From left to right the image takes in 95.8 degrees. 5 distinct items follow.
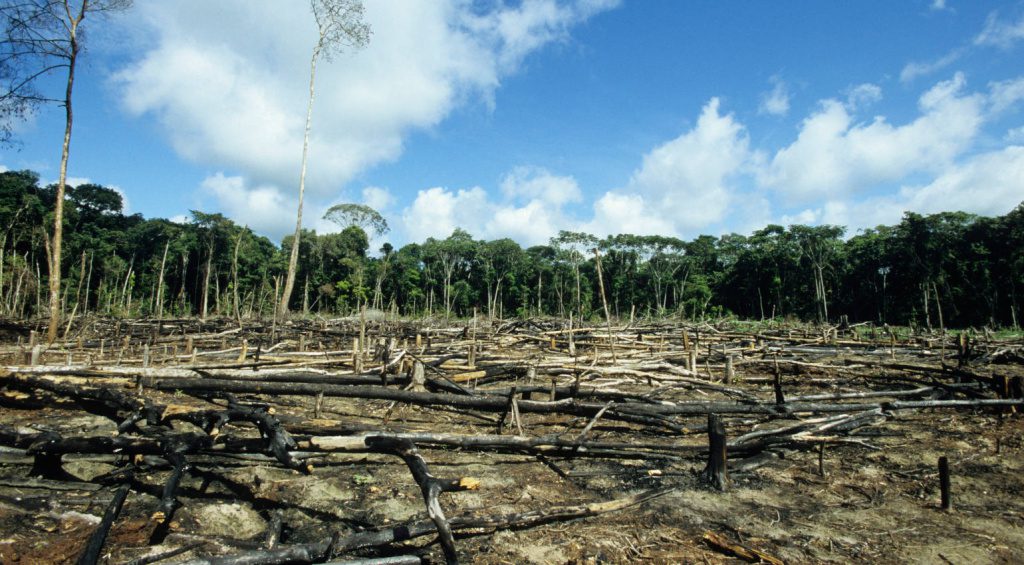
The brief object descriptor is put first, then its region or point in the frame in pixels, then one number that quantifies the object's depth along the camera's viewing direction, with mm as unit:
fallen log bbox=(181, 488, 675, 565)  2277
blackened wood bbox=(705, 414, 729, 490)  4109
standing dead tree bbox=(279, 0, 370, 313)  20141
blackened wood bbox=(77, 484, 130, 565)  2160
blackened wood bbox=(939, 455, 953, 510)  3643
